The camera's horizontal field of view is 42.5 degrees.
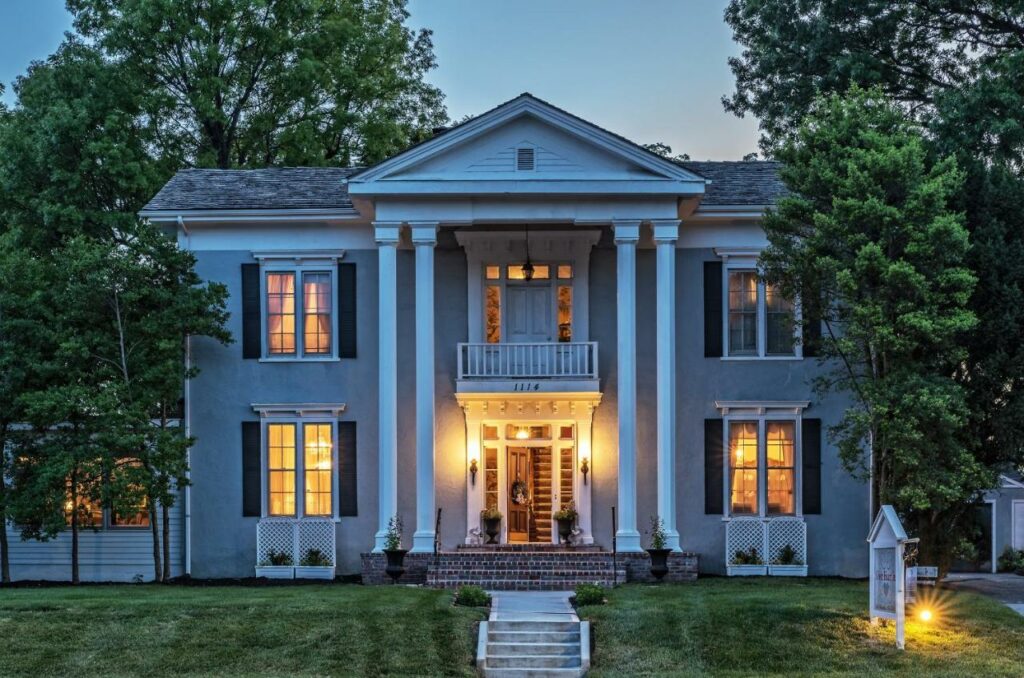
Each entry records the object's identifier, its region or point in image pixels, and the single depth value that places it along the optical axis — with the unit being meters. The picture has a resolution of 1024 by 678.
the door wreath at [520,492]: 26.58
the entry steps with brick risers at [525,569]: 23.91
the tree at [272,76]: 36.91
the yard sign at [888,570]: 18.28
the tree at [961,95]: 21.88
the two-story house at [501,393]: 26.23
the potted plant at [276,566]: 26.06
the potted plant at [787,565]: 25.89
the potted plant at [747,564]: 25.91
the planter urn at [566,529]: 26.06
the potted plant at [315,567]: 26.02
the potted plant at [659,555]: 24.39
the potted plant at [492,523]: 26.08
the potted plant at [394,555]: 24.27
